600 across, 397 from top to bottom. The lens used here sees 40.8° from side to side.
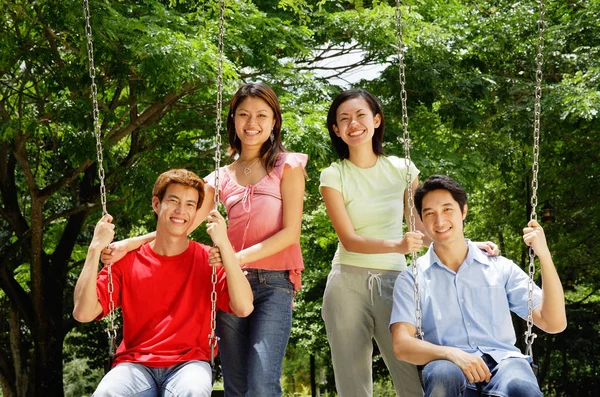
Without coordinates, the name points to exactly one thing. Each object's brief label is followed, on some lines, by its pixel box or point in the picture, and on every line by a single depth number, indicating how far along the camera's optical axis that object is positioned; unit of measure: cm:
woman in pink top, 339
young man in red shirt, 327
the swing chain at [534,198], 344
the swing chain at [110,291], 335
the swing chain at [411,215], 338
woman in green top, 370
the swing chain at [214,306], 330
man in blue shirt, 330
